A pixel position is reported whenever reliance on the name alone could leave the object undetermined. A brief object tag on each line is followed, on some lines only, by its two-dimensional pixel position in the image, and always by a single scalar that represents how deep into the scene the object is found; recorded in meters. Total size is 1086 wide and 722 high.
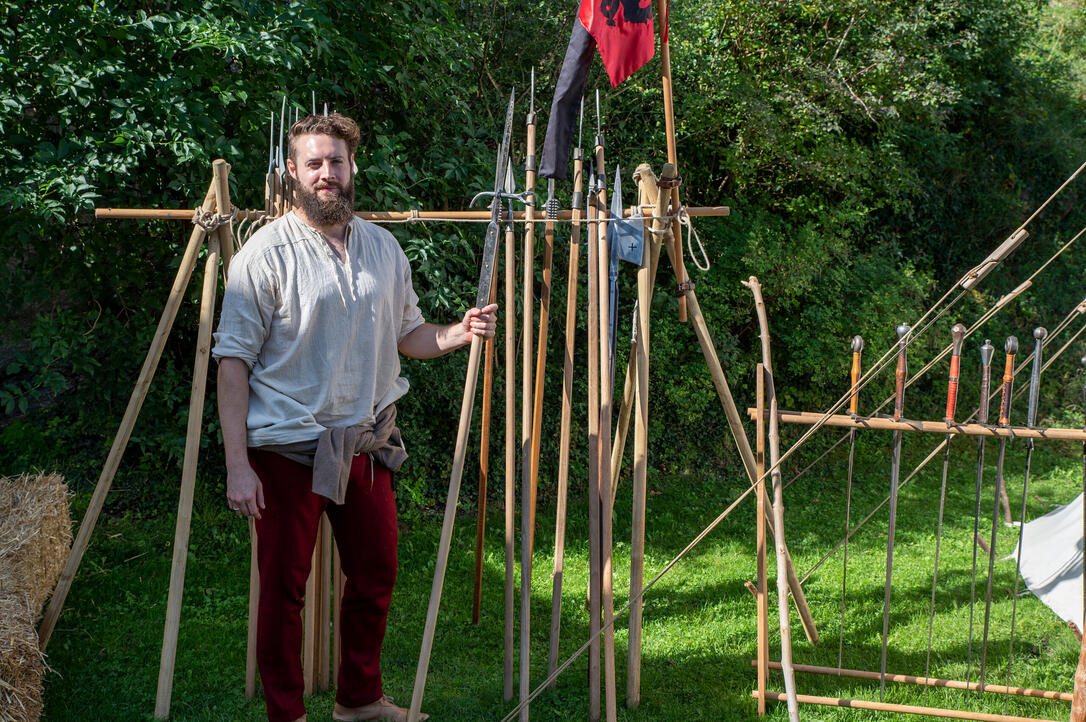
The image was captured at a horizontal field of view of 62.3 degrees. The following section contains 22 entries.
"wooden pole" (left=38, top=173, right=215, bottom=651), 3.13
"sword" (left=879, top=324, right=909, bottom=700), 2.77
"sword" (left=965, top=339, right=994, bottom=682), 2.68
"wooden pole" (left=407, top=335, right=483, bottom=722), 2.53
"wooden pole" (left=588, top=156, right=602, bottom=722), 2.93
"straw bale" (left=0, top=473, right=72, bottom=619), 3.19
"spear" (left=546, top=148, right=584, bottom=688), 3.05
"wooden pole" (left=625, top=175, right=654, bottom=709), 3.00
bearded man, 2.53
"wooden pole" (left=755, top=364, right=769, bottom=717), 3.15
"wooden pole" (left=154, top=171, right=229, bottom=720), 3.01
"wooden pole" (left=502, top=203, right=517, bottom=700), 2.87
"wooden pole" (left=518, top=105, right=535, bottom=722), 2.89
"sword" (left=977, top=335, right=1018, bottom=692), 2.59
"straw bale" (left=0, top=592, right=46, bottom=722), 2.64
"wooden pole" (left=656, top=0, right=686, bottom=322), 2.84
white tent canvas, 4.11
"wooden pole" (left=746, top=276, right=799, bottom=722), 2.82
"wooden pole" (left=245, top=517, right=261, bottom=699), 3.14
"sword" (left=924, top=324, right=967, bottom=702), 2.70
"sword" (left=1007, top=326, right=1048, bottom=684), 2.64
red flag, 2.77
